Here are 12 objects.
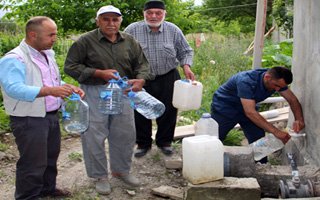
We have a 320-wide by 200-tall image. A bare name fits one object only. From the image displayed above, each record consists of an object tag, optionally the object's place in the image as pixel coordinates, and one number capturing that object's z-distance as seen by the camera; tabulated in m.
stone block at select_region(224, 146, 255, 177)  4.12
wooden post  5.22
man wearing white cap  3.91
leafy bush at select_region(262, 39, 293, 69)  7.76
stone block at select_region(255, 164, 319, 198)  4.09
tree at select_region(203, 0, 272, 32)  30.94
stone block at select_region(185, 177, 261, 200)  3.62
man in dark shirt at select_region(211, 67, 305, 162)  4.31
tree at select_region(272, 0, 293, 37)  12.32
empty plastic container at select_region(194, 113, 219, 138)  4.61
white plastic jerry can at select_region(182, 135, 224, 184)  3.65
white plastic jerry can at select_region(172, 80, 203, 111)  4.90
